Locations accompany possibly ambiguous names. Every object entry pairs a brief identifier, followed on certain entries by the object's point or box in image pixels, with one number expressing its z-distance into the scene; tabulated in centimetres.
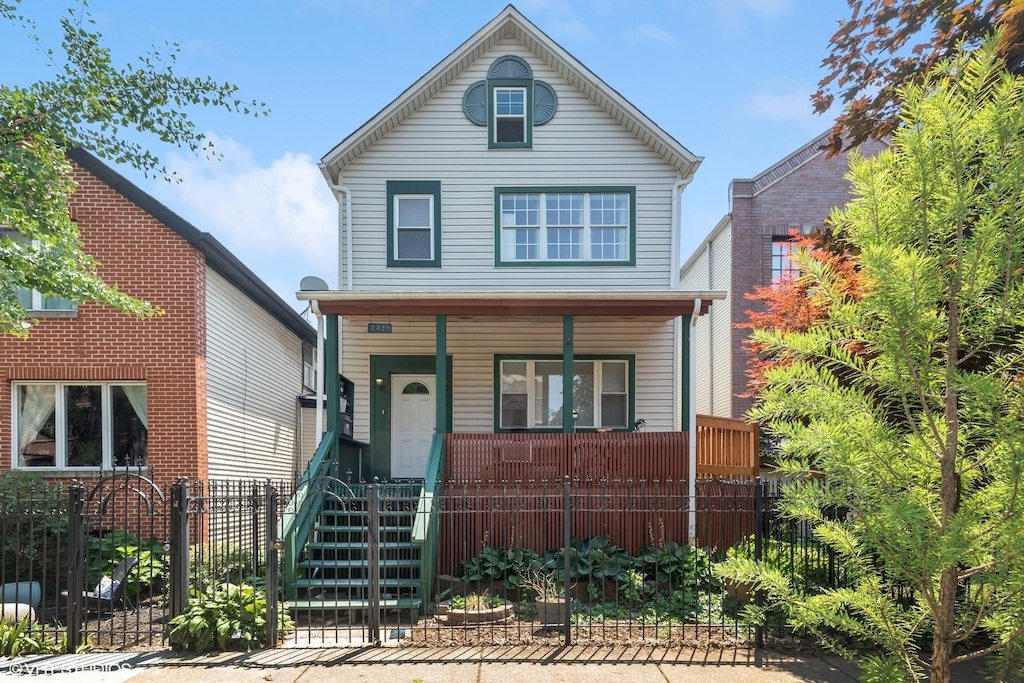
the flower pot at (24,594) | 970
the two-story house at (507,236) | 1400
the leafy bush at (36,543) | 1045
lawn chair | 931
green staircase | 852
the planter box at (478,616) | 857
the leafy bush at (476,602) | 872
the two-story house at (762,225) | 1986
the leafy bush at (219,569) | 823
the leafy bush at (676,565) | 994
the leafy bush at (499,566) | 996
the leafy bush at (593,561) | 997
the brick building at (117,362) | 1266
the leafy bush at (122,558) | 1009
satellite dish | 1355
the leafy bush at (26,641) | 770
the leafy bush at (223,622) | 784
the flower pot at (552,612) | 827
